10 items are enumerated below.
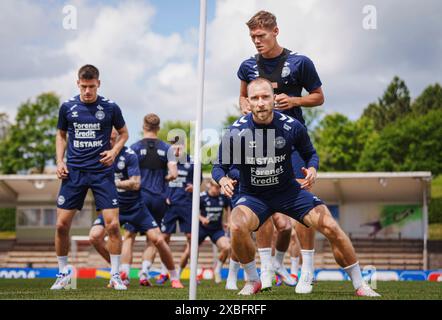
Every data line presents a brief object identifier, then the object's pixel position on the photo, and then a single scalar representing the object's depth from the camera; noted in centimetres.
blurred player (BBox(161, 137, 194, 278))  1390
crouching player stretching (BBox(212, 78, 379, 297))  655
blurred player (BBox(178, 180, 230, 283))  1484
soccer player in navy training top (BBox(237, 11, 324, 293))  770
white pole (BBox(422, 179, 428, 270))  2593
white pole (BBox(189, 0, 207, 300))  503
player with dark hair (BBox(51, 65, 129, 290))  859
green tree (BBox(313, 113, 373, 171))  6719
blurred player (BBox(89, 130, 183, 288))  1066
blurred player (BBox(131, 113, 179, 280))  1212
